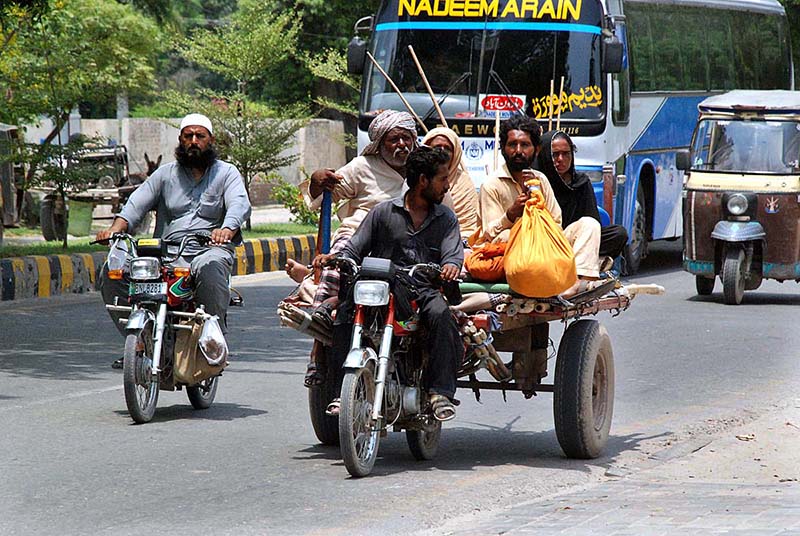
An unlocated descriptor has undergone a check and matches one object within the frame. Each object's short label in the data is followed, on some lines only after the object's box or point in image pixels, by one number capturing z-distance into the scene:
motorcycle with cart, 13.22
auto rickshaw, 31.67
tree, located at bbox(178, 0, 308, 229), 46.78
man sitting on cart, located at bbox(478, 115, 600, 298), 14.80
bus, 34.06
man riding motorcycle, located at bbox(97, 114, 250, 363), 17.41
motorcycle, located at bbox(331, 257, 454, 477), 13.09
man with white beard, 14.89
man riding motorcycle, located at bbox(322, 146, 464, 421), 13.61
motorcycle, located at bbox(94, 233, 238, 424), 16.50
